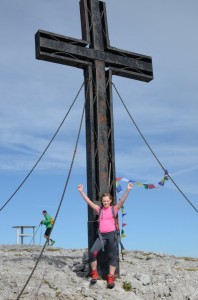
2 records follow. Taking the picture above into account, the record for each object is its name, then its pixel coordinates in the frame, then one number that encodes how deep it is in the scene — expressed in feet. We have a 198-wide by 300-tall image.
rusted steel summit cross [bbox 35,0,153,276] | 37.01
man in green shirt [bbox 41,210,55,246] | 69.92
